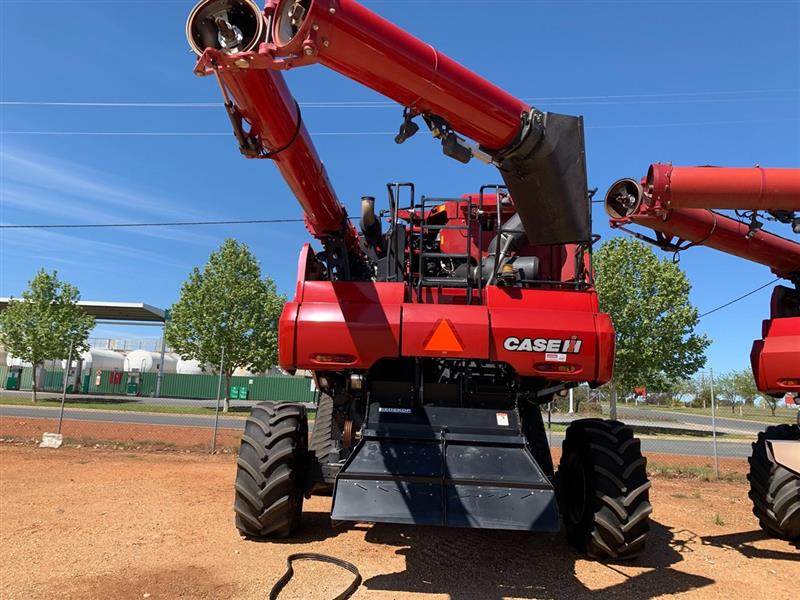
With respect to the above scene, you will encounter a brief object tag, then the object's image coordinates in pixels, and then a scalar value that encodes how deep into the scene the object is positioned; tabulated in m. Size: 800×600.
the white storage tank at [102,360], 49.93
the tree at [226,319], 30.61
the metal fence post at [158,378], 43.09
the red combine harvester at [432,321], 3.38
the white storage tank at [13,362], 50.75
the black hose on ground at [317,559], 4.10
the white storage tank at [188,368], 53.14
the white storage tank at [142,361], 53.03
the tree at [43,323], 31.28
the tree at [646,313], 24.36
